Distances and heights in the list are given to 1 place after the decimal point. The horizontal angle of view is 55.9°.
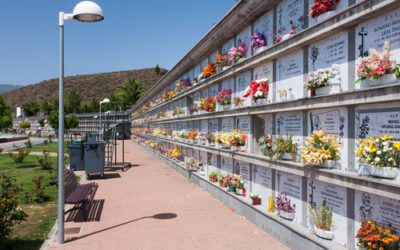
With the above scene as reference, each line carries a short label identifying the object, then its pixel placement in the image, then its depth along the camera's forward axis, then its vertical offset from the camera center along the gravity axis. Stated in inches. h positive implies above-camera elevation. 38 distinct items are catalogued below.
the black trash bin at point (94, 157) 548.7 -45.6
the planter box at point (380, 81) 153.3 +19.1
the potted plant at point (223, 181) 364.8 -54.5
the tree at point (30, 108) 3093.0 +147.3
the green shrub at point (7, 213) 216.9 -52.7
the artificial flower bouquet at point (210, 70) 440.1 +65.5
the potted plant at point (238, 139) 335.6 -12.2
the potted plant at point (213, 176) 423.5 -57.4
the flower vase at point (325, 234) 199.2 -57.7
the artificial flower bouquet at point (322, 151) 194.4 -12.9
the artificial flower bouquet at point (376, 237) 151.6 -45.9
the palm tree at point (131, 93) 2218.3 +194.2
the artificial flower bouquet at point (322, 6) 198.7 +64.1
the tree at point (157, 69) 4545.3 +684.0
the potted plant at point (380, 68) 152.9 +24.3
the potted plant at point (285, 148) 239.6 -14.5
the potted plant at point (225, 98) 382.6 +28.4
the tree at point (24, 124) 2551.7 +9.6
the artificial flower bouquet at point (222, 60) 393.1 +69.4
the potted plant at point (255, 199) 299.0 -58.0
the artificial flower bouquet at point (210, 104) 430.3 +25.1
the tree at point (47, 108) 2780.5 +133.6
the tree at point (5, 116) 1569.6 +42.5
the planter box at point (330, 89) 196.4 +19.6
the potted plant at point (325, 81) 196.5 +24.0
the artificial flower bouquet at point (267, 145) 261.0 -13.7
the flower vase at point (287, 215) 245.9 -58.8
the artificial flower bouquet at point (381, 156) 153.9 -12.4
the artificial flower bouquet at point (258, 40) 294.4 +67.3
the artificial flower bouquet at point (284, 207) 246.2 -53.7
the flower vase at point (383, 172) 154.0 -19.2
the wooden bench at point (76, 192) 295.4 -57.5
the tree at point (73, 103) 2699.3 +165.7
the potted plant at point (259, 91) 287.0 +27.4
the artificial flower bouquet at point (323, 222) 199.9 -51.8
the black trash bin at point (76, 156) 625.6 -51.1
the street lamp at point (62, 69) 248.2 +39.0
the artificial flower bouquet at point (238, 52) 341.7 +68.0
